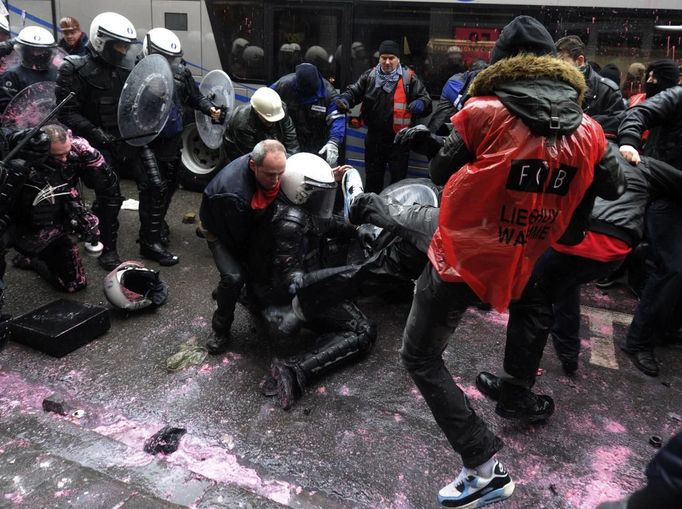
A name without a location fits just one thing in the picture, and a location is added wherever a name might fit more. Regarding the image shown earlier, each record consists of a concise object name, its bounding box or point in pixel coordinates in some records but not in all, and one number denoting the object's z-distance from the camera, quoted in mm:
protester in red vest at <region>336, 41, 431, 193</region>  5500
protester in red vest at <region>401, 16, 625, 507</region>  1887
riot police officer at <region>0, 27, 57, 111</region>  5359
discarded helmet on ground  3854
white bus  5312
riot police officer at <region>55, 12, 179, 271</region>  4582
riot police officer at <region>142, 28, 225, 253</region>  4906
